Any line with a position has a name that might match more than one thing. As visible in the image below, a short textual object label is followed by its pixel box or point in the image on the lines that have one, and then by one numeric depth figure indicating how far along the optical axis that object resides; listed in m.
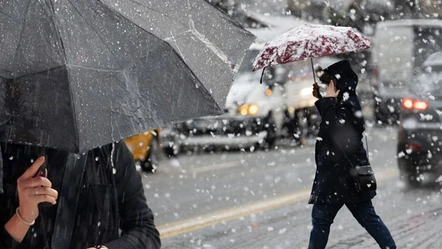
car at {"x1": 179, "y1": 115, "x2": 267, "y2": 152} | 30.73
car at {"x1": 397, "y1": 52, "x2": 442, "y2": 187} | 19.84
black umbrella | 4.71
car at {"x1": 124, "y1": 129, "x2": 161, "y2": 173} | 24.65
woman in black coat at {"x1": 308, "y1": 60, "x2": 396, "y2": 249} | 11.62
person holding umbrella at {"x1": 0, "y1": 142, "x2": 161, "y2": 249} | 5.00
